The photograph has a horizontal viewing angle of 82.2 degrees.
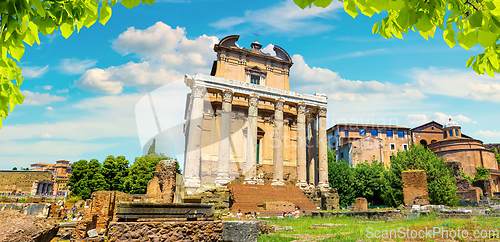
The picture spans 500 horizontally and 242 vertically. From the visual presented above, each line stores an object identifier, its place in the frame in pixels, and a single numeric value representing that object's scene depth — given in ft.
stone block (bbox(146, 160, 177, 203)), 40.60
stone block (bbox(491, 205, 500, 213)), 37.62
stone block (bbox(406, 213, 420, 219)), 37.50
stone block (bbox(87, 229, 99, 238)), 34.27
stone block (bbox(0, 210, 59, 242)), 14.44
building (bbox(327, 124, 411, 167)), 162.20
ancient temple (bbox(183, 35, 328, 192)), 84.02
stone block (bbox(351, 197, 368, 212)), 71.36
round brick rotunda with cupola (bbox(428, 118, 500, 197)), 146.82
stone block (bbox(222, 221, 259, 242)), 20.72
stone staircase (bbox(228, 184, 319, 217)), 67.41
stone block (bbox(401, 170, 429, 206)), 44.37
